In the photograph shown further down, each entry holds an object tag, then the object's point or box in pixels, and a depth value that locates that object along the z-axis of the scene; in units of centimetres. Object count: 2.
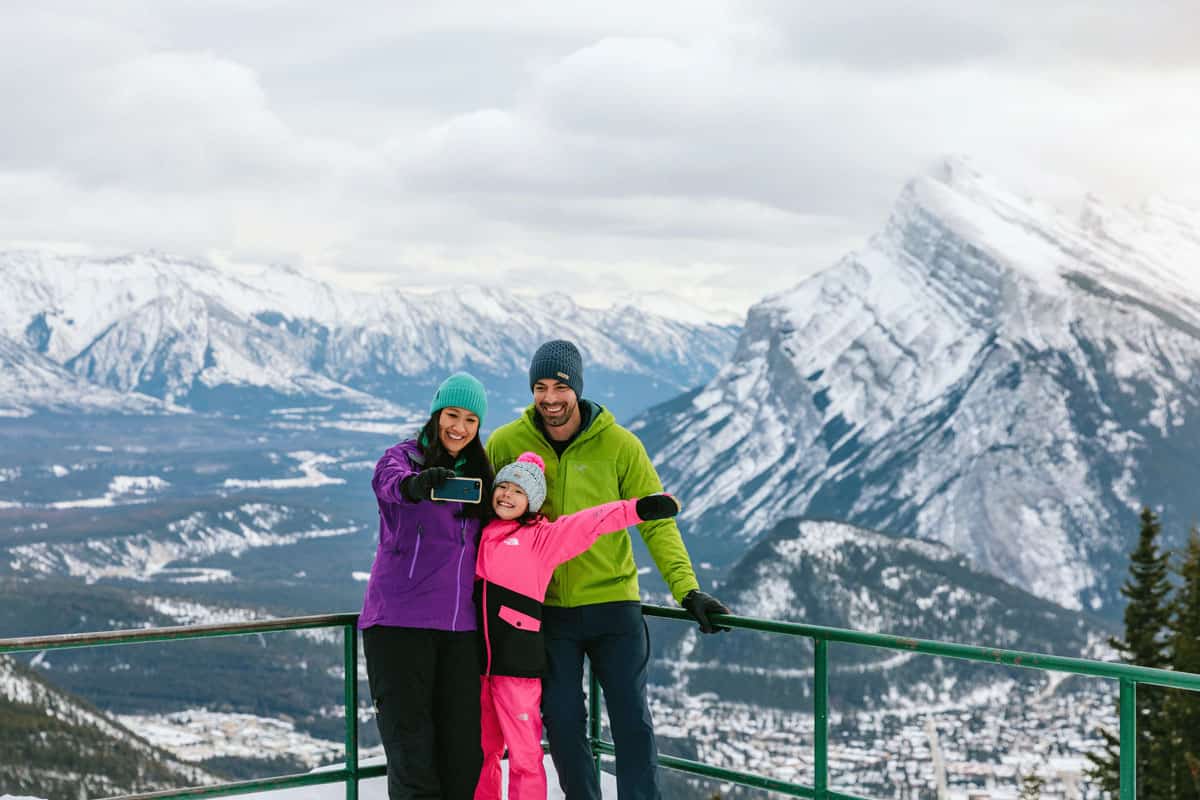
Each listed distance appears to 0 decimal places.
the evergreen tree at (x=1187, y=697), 3962
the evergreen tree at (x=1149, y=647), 4144
